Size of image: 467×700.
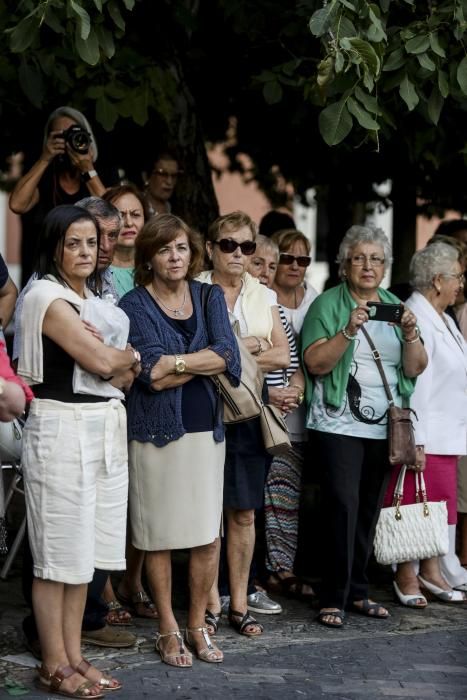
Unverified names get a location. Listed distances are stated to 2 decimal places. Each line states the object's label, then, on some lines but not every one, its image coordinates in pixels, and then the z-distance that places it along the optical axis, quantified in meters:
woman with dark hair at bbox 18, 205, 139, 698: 11.56
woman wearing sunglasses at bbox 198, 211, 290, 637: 14.14
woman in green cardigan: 14.84
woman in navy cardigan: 12.78
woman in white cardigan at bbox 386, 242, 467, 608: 16.06
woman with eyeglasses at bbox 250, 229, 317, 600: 15.69
